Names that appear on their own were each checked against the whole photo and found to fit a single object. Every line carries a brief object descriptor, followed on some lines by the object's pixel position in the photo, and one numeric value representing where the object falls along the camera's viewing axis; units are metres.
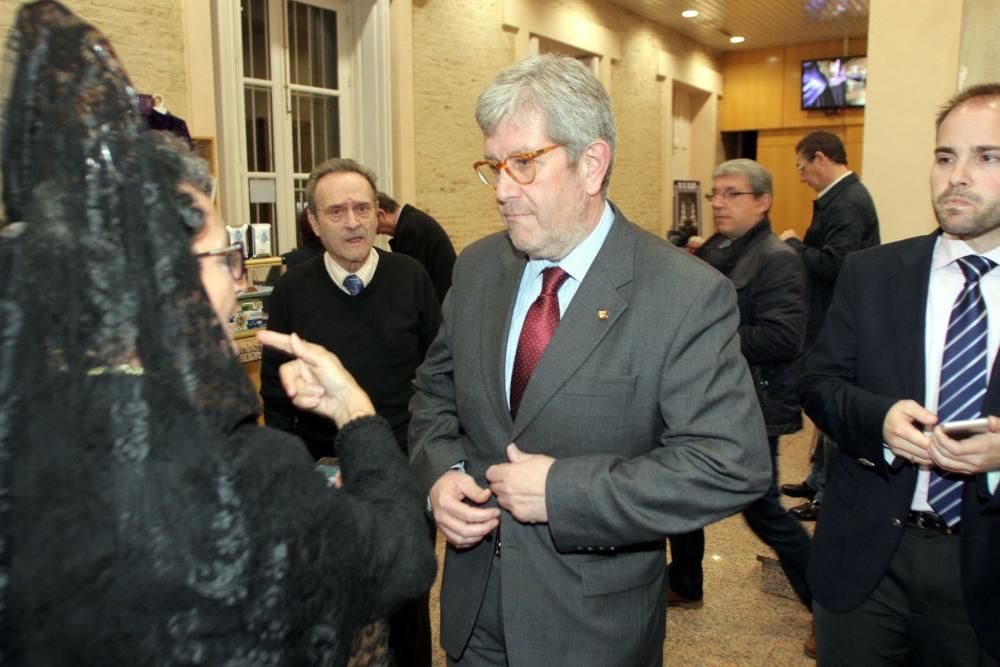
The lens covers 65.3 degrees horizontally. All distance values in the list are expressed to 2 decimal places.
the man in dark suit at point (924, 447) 1.73
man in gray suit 1.54
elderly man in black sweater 2.83
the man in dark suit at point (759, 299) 3.42
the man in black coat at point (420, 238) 5.41
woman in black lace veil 0.87
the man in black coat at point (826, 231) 4.82
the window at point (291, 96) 5.69
